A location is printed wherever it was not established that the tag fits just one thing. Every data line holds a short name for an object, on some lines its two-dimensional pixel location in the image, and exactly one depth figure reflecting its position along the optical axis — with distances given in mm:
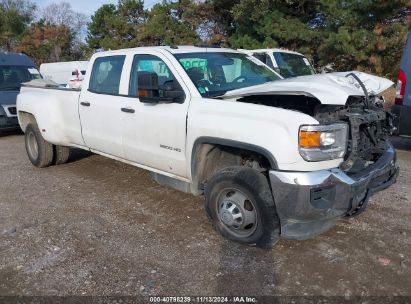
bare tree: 43188
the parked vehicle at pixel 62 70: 21031
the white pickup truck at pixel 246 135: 3373
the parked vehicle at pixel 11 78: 10133
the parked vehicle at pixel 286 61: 10914
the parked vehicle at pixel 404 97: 6914
